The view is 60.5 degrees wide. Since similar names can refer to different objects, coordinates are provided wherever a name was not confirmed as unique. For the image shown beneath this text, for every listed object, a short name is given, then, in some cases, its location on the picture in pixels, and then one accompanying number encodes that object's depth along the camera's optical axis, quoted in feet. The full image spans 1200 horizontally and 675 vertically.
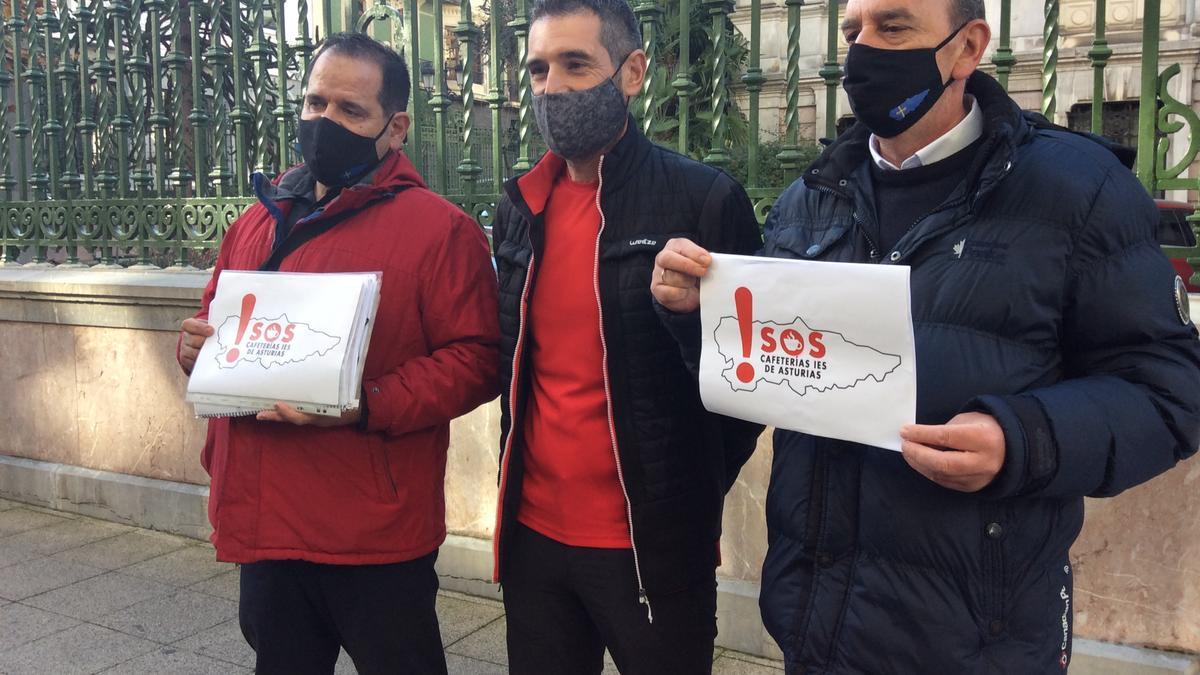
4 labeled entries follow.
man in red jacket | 8.52
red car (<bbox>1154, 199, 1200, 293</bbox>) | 11.49
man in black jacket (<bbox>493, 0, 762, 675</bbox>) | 7.81
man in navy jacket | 5.50
